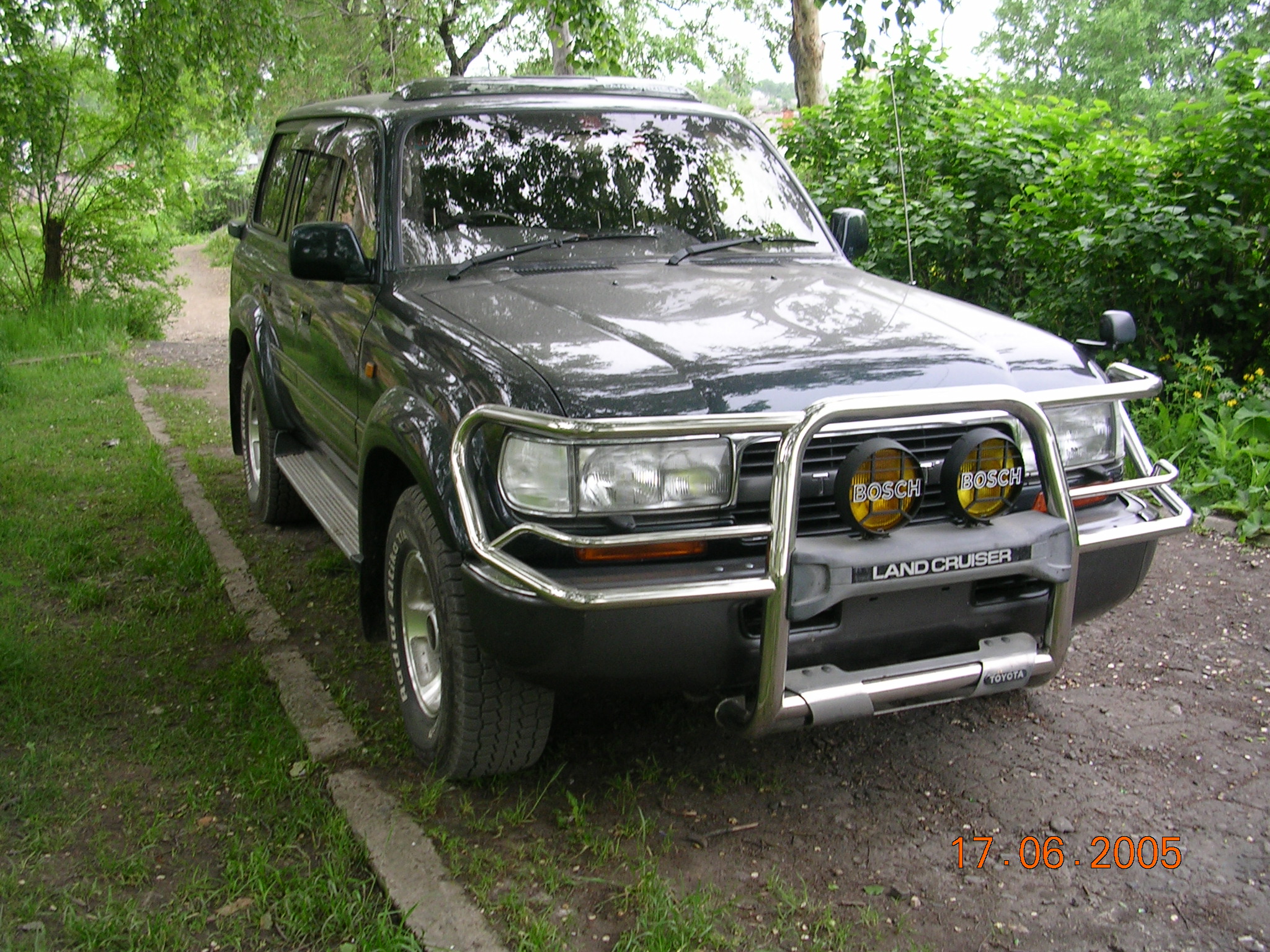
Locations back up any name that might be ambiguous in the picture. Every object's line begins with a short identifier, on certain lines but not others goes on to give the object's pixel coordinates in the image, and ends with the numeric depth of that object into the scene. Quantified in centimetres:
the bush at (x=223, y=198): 3095
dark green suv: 266
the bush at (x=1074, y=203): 600
